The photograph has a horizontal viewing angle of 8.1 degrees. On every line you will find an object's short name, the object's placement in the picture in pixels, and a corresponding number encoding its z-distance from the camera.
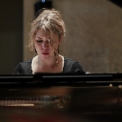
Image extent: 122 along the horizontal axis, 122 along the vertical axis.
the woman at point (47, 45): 4.45
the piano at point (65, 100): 4.00
